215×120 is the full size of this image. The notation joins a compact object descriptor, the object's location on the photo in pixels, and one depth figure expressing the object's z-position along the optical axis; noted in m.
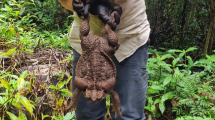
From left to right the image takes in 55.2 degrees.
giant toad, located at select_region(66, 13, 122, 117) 1.07
